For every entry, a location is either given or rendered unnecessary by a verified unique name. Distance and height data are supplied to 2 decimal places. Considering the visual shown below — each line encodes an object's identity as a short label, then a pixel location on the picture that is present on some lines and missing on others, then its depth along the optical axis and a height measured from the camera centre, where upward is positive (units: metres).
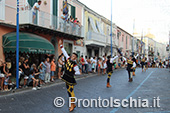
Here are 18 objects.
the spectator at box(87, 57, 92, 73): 20.69 -0.94
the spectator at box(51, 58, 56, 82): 14.00 -0.82
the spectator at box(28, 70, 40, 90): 11.17 -1.36
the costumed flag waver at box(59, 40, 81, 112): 6.23 -0.56
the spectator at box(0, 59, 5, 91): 9.92 -1.05
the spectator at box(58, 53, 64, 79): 15.17 -0.97
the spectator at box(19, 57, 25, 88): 11.07 -0.88
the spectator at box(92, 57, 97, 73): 21.23 -0.80
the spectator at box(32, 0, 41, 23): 14.29 +3.68
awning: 12.14 +0.84
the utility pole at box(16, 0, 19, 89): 10.61 -0.01
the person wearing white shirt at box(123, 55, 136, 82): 13.82 -0.69
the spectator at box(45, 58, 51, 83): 12.98 -0.97
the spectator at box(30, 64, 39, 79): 11.57 -0.73
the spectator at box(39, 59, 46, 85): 12.23 -0.91
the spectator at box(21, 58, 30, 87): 11.15 -0.77
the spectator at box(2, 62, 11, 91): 10.06 -0.92
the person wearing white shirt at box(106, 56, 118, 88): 11.20 -0.54
